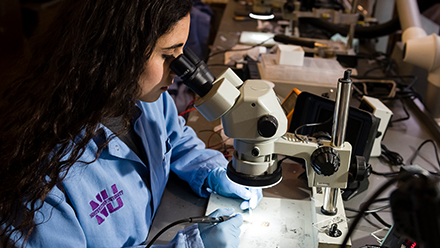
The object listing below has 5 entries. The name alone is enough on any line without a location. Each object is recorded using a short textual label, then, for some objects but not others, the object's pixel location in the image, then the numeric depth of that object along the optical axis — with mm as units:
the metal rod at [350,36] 2512
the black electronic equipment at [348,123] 1267
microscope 846
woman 899
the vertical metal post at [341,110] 867
